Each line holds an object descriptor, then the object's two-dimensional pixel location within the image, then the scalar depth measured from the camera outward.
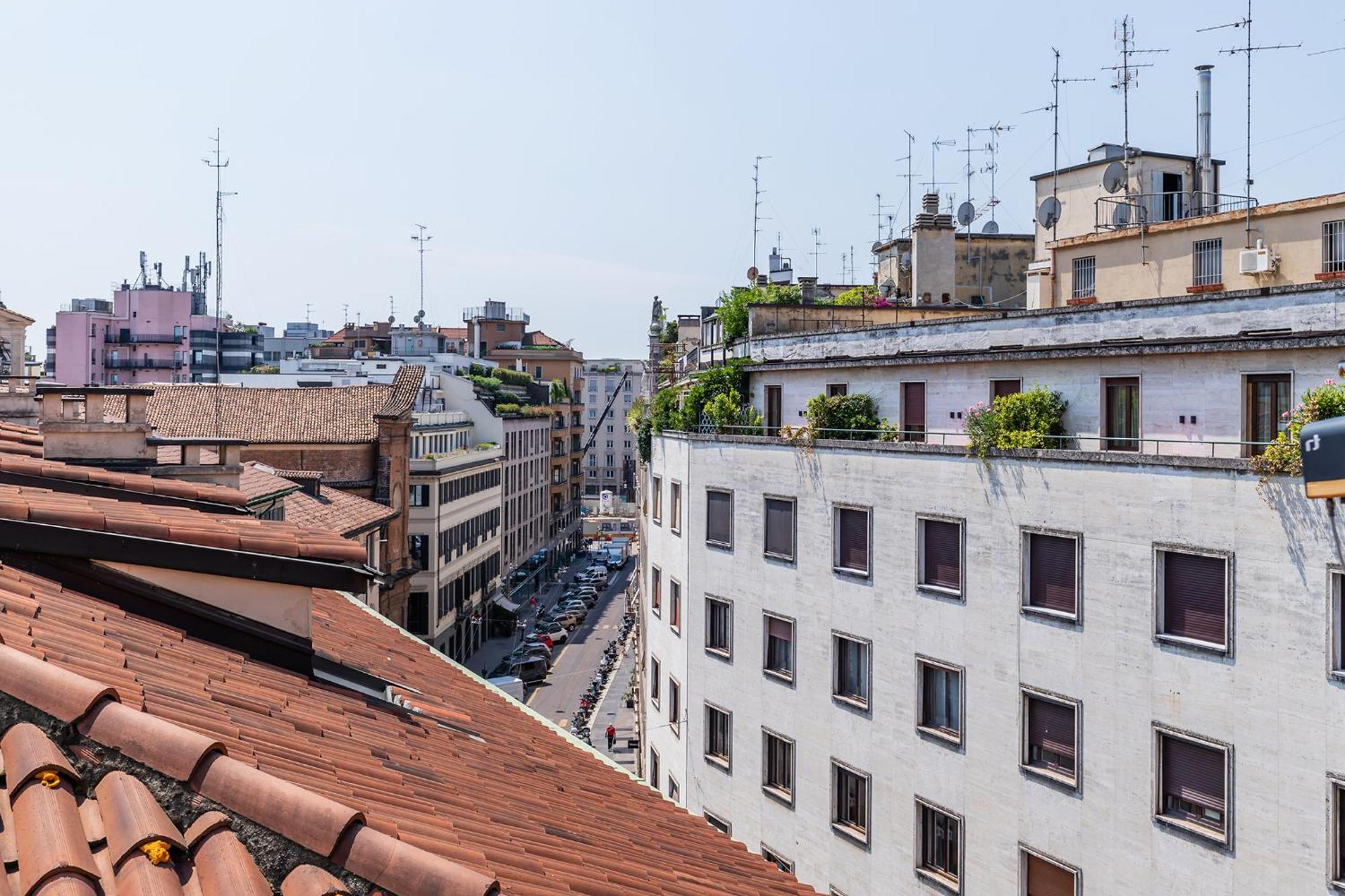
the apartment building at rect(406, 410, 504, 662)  63.50
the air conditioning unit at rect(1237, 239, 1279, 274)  31.20
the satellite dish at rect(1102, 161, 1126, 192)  38.12
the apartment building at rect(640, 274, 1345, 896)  19.81
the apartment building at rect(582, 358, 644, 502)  179.50
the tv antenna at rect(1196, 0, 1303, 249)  31.23
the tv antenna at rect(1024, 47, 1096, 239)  39.88
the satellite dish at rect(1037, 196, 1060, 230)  40.12
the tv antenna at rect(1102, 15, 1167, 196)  37.50
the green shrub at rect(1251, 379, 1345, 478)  19.19
